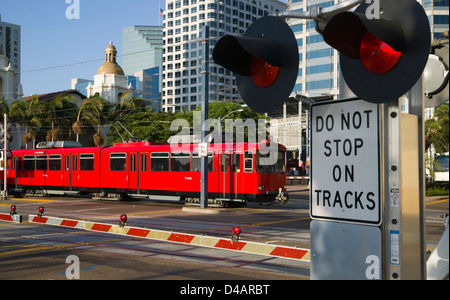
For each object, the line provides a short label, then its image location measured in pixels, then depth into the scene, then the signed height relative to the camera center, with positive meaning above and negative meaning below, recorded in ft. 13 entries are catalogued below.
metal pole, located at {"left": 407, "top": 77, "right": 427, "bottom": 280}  9.73 +0.18
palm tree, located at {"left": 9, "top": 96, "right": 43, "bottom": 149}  176.07 +16.15
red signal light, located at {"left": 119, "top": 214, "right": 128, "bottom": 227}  36.62 -4.95
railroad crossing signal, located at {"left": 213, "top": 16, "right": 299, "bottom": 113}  11.44 +2.41
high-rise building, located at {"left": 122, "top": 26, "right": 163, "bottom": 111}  565.94 +61.40
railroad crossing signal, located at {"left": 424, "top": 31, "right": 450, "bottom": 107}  11.93 +2.01
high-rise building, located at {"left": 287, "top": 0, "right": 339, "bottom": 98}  243.19 +49.30
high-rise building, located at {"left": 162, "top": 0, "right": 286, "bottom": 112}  460.55 +119.02
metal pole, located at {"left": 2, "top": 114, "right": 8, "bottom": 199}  99.87 -0.69
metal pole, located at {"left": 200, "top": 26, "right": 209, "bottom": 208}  76.07 +4.49
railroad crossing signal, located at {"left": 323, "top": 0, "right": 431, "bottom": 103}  8.96 +2.17
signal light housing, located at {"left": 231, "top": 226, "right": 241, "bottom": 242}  27.73 -4.53
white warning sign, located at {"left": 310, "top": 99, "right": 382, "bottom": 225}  10.09 -0.13
